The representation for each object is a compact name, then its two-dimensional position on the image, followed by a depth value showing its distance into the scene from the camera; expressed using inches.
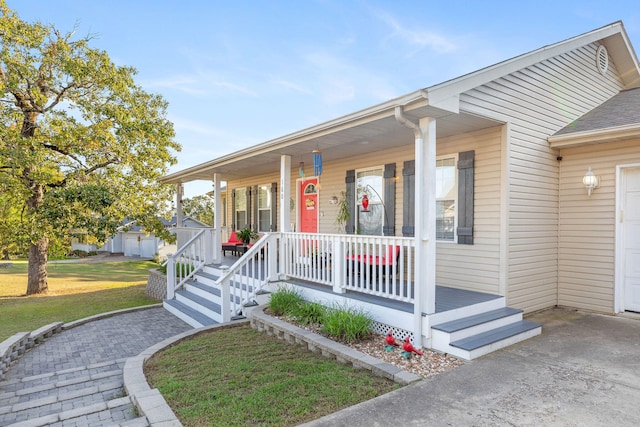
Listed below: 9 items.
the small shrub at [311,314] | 206.4
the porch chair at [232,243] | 432.5
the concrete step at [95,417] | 121.0
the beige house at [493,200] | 178.9
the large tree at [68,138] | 401.4
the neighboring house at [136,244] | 1139.6
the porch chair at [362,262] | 195.7
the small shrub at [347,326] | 178.9
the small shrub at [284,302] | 227.3
